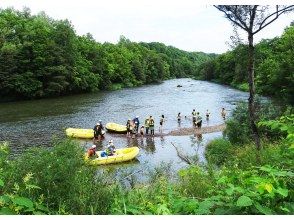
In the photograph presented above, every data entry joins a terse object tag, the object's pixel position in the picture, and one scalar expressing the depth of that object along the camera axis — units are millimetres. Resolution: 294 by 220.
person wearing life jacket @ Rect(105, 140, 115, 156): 11190
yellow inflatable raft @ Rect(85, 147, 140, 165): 10610
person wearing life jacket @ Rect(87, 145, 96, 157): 10625
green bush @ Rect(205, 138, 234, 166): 9400
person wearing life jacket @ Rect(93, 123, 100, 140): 14225
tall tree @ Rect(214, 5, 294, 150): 6545
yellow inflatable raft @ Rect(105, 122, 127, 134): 15867
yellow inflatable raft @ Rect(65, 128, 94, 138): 14652
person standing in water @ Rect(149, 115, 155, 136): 14999
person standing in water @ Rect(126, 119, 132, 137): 14772
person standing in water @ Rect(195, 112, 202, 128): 16235
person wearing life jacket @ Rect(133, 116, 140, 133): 15356
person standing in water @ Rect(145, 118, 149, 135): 15147
